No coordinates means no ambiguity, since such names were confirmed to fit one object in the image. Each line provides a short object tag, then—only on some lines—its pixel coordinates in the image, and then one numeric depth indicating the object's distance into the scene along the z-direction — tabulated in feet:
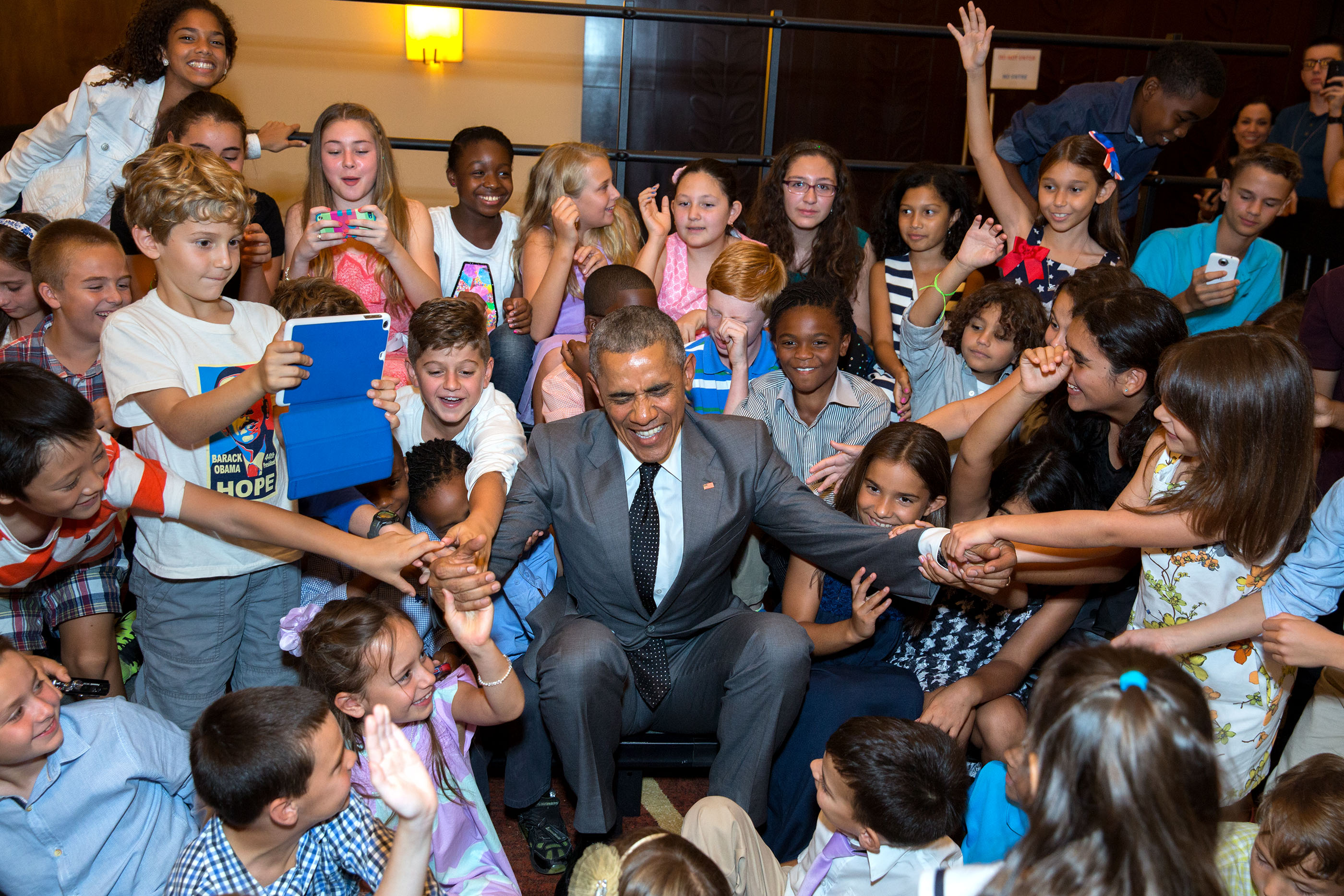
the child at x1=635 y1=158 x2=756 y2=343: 11.69
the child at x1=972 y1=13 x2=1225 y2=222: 11.76
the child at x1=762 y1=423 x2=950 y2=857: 7.95
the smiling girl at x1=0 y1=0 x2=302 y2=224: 10.70
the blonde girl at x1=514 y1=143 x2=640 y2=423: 11.09
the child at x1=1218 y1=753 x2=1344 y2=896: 5.51
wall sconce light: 19.63
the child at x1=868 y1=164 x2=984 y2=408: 11.73
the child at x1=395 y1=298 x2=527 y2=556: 8.41
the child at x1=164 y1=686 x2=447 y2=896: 5.32
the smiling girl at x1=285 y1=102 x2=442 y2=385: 10.25
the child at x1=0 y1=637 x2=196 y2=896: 5.53
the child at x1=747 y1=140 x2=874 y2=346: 11.91
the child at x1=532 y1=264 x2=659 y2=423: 10.20
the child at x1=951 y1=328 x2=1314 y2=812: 6.73
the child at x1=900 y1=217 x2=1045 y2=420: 10.14
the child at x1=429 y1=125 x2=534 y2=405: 11.73
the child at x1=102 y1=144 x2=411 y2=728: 7.43
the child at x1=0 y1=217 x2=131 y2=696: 7.97
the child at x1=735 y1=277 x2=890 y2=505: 9.65
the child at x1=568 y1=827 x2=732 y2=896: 4.75
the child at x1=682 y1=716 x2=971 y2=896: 5.97
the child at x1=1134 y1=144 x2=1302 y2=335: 11.35
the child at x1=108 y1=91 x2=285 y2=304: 10.07
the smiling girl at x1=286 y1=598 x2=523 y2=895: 6.54
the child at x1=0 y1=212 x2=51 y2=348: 9.43
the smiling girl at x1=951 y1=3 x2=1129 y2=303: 11.05
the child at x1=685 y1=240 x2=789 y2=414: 10.44
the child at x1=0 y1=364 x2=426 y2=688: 6.59
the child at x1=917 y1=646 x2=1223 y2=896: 3.87
